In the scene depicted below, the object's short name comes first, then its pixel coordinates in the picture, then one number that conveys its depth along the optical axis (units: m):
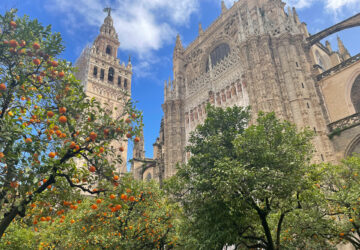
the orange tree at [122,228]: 11.69
